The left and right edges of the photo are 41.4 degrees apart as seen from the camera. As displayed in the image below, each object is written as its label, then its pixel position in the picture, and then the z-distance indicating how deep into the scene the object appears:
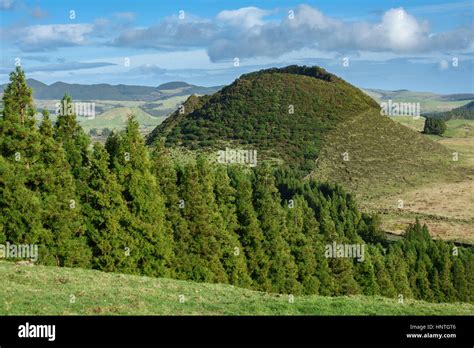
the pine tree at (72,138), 46.22
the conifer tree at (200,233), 49.38
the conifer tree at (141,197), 44.91
